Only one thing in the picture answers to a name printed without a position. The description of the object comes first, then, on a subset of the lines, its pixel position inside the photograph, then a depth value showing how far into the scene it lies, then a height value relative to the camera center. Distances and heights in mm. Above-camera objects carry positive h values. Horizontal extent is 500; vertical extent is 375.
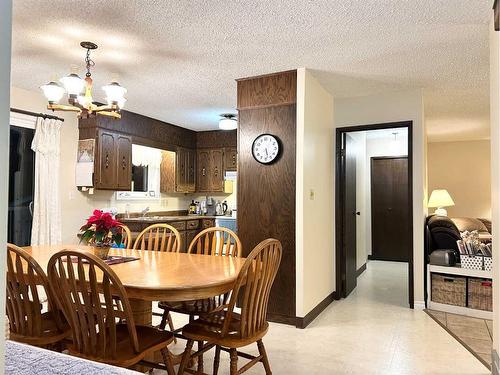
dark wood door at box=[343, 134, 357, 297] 4703 -259
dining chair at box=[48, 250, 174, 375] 1768 -569
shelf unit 3809 -1084
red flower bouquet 2539 -242
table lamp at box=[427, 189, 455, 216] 6371 -70
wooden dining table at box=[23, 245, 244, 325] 1888 -454
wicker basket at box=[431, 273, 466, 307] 3957 -992
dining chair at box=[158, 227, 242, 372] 2616 -777
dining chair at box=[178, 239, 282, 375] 2041 -722
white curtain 4312 +99
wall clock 3721 +464
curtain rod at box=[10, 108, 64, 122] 4164 +916
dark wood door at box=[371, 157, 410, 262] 7152 -222
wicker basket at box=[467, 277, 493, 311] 3811 -990
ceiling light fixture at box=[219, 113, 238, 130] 5244 +981
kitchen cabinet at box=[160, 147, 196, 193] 6406 +404
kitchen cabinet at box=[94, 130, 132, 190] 4816 +437
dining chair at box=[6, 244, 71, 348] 2037 -615
